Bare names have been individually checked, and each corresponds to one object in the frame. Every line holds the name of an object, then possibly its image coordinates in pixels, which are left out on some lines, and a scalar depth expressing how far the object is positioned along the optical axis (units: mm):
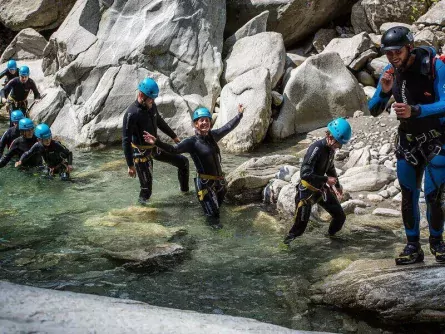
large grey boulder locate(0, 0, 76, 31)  20062
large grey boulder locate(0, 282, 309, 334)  2988
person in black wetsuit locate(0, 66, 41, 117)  15695
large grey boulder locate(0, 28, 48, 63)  19891
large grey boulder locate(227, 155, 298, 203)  9922
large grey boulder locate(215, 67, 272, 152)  13312
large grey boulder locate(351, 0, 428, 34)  16906
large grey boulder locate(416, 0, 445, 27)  15812
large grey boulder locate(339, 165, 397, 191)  9711
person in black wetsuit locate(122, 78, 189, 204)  9211
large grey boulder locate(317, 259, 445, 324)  5379
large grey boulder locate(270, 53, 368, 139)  14266
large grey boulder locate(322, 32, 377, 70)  15336
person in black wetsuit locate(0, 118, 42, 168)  11672
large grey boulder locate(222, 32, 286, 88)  14875
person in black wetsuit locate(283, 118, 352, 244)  7125
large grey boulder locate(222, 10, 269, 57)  16641
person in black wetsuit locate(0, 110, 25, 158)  12095
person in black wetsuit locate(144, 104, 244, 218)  8461
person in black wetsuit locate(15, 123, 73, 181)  10930
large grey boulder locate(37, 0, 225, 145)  14938
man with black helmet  5031
